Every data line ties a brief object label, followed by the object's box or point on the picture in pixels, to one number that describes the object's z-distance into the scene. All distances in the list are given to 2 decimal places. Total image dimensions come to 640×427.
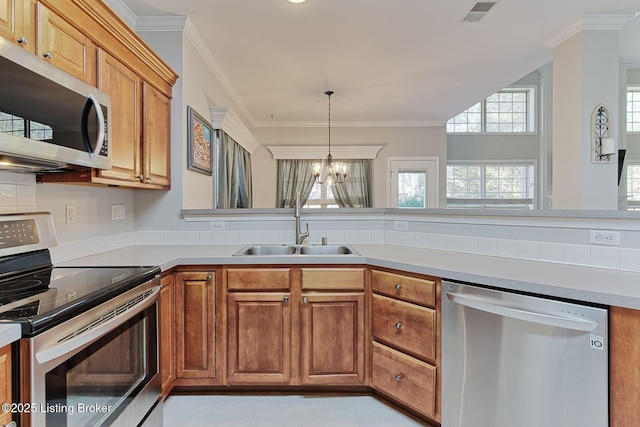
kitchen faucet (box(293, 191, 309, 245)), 2.57
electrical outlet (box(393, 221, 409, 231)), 2.53
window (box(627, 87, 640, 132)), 6.13
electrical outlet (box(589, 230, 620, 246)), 1.59
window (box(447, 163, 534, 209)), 6.61
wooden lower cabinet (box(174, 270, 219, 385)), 2.03
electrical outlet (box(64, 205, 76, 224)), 1.89
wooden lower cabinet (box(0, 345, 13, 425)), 0.85
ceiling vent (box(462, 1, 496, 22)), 2.56
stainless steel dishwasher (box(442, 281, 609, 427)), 1.23
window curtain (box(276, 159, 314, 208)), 6.28
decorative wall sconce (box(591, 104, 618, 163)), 2.90
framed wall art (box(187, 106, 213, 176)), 2.70
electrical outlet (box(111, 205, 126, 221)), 2.32
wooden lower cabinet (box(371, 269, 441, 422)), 1.72
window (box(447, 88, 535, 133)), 6.68
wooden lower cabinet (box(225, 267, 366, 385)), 2.04
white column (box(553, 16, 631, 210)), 2.91
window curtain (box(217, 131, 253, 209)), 3.76
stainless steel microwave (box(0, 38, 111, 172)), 1.11
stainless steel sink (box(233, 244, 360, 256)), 2.50
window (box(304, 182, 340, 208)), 6.36
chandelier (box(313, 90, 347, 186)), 4.55
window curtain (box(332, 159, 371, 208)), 6.26
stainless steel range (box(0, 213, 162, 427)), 0.94
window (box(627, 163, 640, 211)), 6.03
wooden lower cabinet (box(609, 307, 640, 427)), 1.15
